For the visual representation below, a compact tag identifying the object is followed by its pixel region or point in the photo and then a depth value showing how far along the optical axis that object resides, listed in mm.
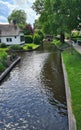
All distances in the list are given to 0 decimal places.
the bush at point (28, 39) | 32101
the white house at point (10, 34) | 27880
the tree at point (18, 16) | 59341
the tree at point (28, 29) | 39467
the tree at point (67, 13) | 13377
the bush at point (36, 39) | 31052
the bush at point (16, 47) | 23174
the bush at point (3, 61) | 12198
